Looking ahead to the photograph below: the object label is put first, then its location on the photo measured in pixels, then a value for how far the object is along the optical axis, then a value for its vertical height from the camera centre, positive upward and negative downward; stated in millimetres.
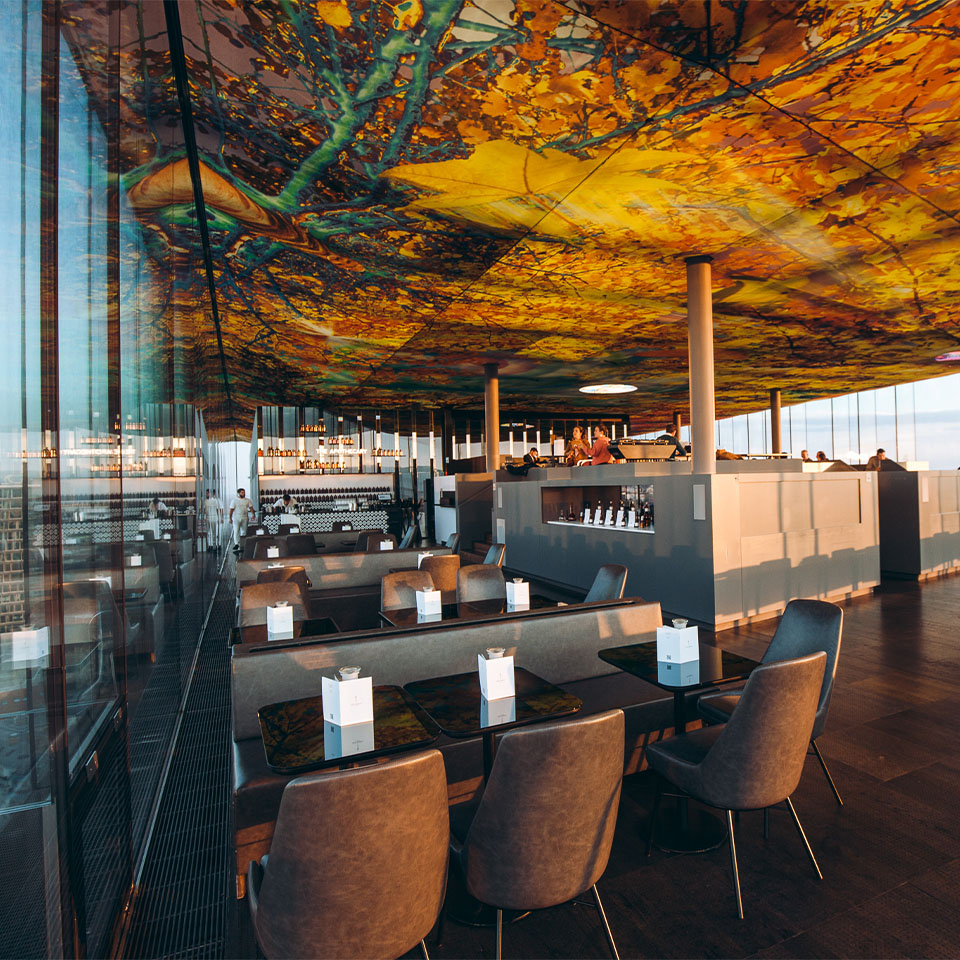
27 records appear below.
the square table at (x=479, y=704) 1980 -883
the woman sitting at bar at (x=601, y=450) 7966 +404
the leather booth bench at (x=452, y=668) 2174 -947
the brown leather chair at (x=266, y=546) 6859 -794
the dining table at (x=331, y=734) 1764 -872
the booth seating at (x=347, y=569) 5797 -933
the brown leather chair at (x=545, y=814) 1414 -895
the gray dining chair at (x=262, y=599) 3789 -810
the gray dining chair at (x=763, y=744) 1882 -943
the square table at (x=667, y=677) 2391 -887
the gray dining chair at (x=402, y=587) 4484 -864
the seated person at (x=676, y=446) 8038 +450
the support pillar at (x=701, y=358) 6258 +1356
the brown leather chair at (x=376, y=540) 6910 -727
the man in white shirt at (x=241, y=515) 11375 -614
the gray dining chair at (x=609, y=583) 4152 -806
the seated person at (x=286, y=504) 14156 -524
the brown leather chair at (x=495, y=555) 5991 -818
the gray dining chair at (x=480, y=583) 4480 -835
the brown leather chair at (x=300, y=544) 7508 -822
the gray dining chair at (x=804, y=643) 2547 -827
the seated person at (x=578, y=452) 9031 +432
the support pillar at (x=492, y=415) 11773 +1415
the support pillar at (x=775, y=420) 15219 +1500
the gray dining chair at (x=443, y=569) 5289 -844
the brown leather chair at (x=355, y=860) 1207 -868
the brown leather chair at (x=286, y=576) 4734 -790
